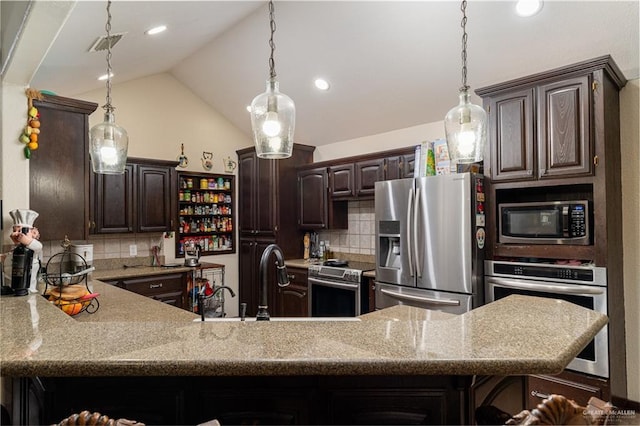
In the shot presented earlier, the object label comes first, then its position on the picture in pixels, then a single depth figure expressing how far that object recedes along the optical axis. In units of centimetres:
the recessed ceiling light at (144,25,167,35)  314
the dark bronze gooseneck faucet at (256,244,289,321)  156
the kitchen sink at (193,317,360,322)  146
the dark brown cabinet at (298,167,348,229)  462
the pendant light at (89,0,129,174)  196
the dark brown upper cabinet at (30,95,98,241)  276
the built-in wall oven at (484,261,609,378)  240
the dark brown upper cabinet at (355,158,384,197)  409
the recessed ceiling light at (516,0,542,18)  258
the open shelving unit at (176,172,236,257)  500
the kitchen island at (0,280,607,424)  99
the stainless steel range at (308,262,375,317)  377
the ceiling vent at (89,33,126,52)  286
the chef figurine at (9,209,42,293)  214
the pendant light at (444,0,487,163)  175
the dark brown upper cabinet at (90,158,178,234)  397
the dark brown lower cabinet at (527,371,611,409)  241
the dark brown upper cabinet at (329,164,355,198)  436
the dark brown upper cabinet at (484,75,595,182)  248
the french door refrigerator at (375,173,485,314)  287
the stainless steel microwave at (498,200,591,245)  250
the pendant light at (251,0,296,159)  153
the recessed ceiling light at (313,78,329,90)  404
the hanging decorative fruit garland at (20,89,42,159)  240
